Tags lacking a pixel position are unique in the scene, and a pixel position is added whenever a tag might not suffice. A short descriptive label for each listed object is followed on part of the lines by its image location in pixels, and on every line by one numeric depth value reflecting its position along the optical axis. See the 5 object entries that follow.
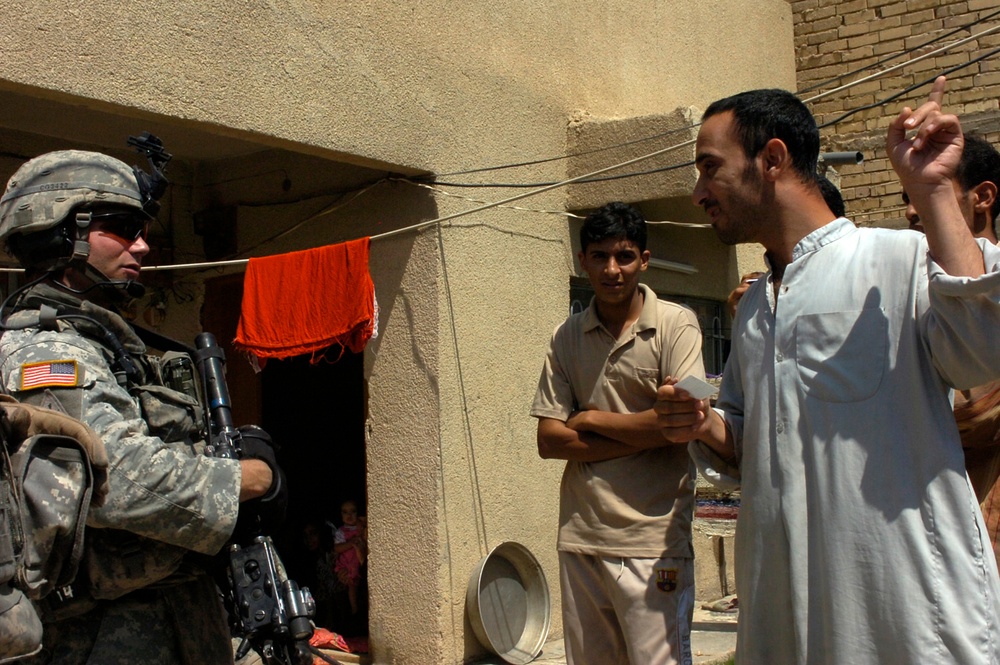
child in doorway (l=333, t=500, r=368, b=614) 6.36
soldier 2.35
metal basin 5.71
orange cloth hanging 5.43
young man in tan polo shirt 3.41
